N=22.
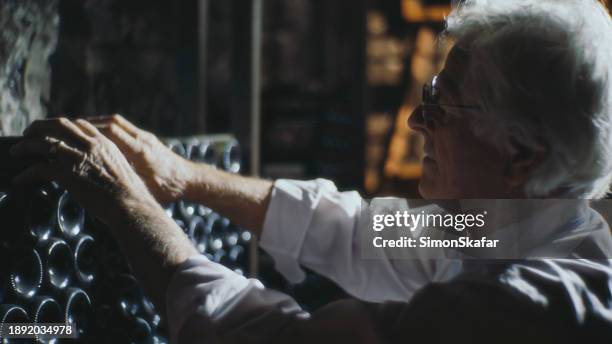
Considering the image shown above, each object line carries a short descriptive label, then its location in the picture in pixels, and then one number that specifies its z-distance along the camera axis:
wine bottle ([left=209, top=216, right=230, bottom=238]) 1.90
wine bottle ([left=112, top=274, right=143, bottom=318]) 1.40
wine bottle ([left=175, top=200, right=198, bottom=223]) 1.73
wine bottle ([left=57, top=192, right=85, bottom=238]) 1.26
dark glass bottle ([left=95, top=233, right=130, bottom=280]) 1.37
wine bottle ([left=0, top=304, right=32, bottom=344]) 1.10
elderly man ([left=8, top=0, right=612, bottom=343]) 1.07
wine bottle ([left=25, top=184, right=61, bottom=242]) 1.19
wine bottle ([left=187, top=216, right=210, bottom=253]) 1.76
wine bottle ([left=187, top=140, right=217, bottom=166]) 1.81
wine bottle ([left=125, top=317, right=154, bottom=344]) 1.41
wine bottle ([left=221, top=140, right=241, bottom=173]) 2.02
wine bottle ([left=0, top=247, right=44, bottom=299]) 1.13
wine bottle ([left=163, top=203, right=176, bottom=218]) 1.64
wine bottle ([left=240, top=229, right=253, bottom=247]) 2.06
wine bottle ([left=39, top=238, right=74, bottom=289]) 1.22
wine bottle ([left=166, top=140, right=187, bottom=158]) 1.70
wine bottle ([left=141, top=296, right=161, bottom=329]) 1.46
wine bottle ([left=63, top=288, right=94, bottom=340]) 1.25
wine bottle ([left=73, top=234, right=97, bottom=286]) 1.30
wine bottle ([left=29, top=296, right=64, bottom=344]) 1.17
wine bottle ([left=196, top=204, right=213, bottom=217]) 1.82
